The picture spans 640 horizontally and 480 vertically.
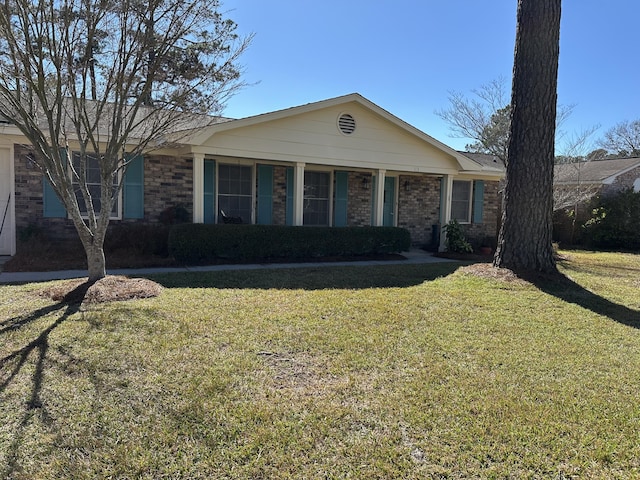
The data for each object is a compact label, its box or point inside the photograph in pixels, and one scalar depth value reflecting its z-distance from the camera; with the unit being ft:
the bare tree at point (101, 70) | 18.24
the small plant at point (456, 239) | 43.29
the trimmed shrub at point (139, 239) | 32.40
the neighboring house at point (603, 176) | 61.25
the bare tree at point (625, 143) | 133.85
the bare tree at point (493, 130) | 56.49
